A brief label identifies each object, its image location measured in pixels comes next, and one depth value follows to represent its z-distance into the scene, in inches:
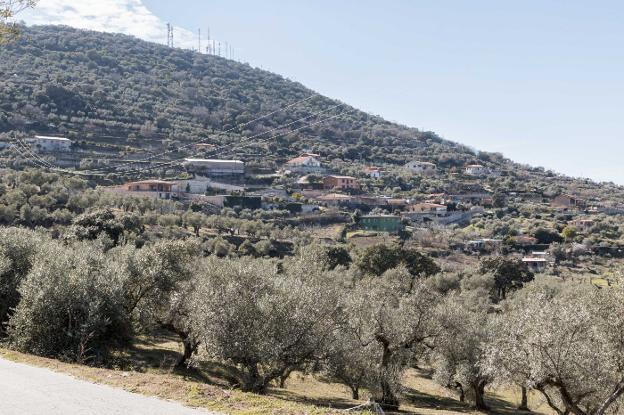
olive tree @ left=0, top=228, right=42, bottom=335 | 1024.2
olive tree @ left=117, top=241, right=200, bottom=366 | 1071.6
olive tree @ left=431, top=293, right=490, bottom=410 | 1126.4
